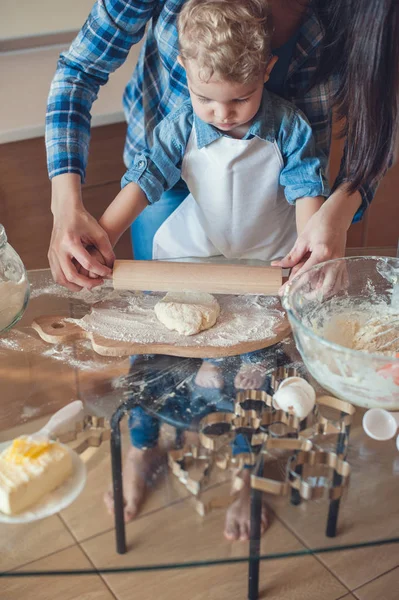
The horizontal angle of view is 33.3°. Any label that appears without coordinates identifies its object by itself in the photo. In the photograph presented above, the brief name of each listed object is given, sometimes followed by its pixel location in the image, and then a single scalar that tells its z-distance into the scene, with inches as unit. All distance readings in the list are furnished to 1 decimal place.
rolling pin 39.6
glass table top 27.4
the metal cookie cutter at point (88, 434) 31.7
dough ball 38.8
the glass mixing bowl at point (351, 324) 30.7
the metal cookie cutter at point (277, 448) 29.7
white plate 28.2
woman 39.5
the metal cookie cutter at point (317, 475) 29.8
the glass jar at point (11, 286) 37.9
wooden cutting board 37.9
